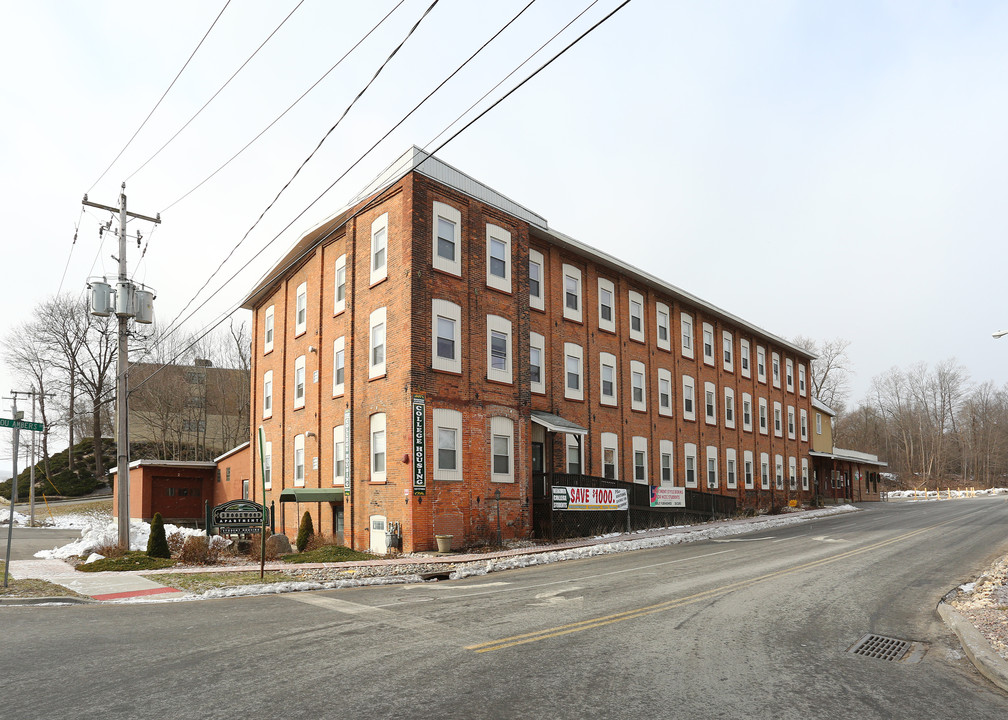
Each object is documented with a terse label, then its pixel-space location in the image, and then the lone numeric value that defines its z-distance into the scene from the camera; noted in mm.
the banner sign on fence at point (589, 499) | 23094
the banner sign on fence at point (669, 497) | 28391
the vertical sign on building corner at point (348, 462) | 22719
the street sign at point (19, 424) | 13156
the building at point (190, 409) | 57250
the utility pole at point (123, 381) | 19453
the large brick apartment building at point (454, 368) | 20875
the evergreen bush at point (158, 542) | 18203
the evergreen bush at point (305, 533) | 22531
